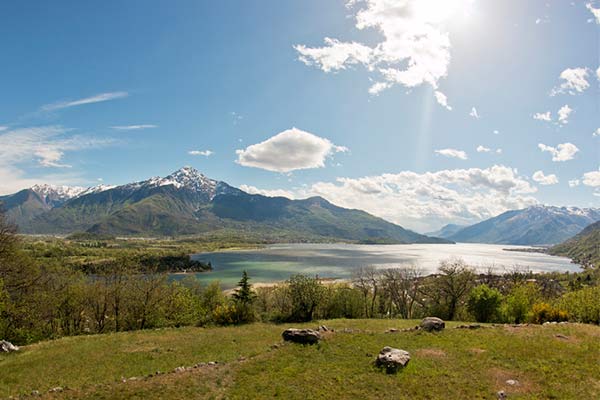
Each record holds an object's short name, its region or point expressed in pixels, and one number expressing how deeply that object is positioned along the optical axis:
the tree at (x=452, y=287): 68.56
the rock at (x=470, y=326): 34.88
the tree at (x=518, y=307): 56.97
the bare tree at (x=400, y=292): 80.53
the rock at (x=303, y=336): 30.47
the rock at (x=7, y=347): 34.59
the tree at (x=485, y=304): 59.06
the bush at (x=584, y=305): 50.38
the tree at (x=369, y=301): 75.44
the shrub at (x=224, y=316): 52.53
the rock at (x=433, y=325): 34.06
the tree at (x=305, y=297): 60.28
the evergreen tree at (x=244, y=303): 53.19
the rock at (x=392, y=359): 22.67
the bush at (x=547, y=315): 45.04
